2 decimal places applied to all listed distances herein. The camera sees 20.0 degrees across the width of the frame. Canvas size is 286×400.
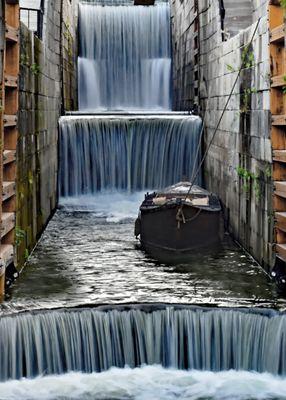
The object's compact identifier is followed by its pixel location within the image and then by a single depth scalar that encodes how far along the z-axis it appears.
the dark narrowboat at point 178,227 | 16.30
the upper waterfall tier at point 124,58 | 31.77
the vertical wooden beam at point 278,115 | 13.16
